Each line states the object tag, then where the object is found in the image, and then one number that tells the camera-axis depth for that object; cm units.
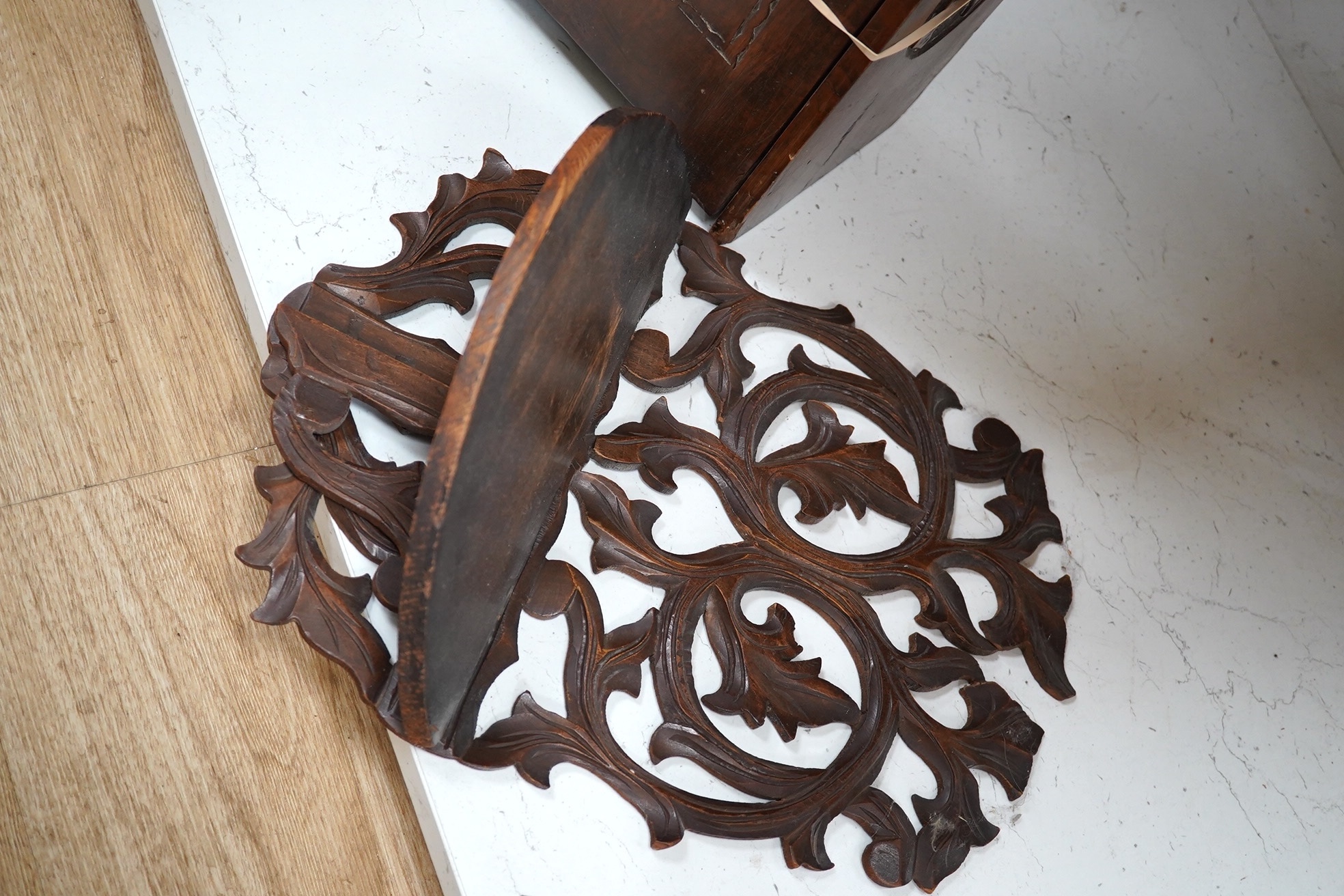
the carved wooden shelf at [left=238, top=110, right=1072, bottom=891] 75
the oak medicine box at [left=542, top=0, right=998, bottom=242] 106
